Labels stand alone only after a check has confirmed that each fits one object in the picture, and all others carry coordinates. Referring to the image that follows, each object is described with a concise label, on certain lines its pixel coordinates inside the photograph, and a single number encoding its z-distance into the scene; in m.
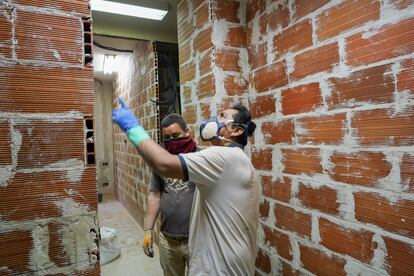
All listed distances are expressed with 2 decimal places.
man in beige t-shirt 1.09
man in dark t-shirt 1.93
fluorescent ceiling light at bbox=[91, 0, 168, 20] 2.73
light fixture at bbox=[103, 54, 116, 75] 4.76
